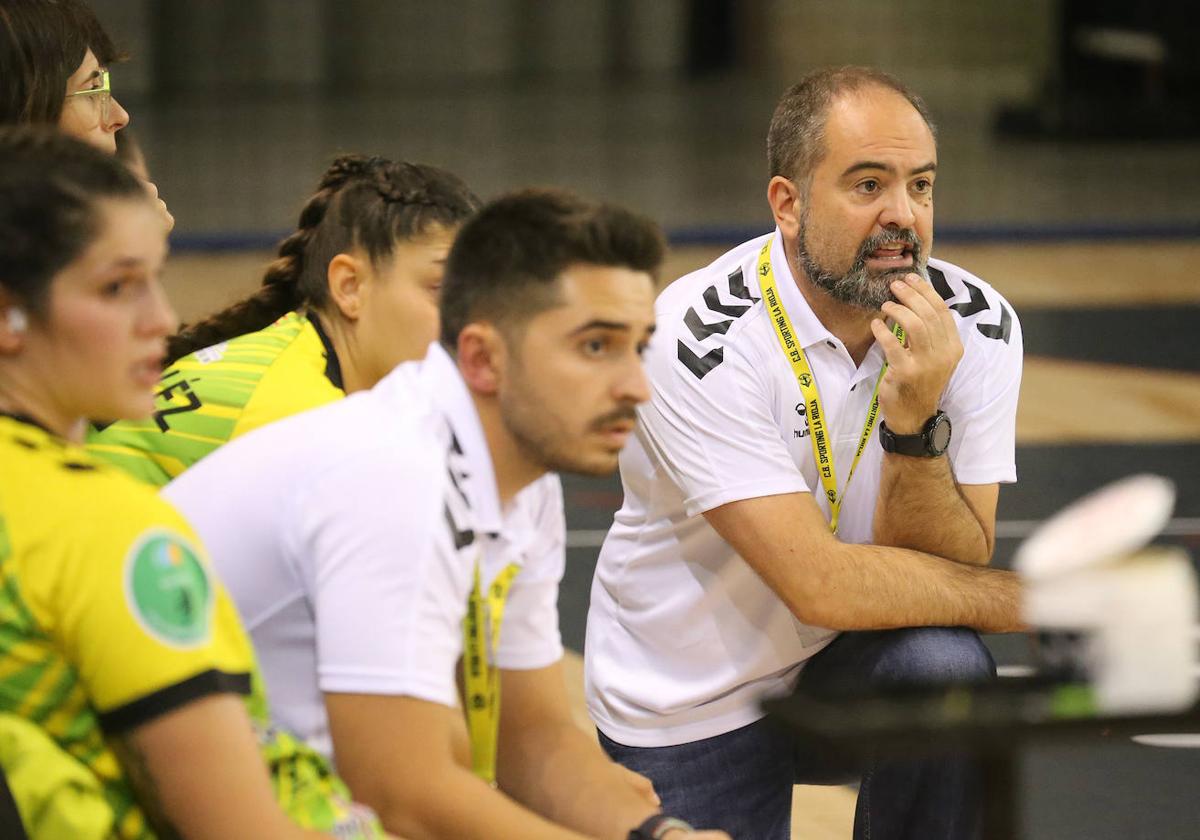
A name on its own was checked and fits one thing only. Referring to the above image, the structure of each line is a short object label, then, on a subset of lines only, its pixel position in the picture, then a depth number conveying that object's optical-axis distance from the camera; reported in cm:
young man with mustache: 406
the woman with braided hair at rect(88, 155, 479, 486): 564
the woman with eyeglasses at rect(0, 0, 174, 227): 604
